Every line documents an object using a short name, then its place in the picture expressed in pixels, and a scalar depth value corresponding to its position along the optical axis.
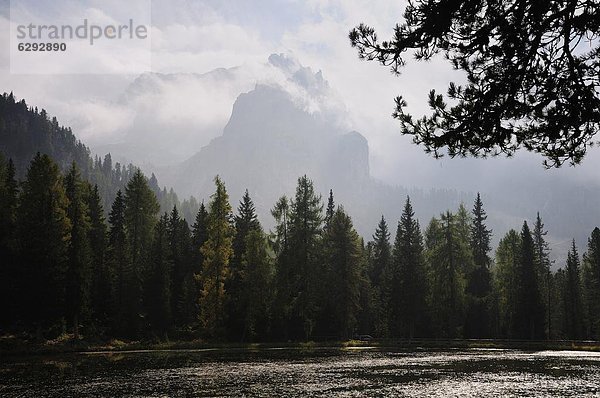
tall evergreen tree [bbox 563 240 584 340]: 74.22
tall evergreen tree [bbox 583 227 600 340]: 74.25
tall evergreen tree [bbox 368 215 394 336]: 71.38
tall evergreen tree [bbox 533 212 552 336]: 71.56
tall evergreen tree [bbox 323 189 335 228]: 84.40
